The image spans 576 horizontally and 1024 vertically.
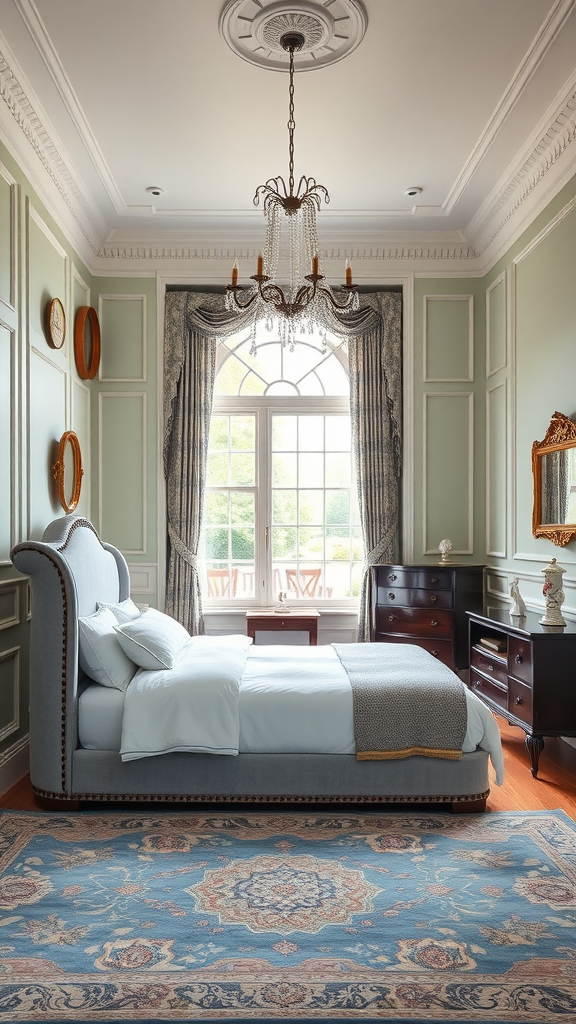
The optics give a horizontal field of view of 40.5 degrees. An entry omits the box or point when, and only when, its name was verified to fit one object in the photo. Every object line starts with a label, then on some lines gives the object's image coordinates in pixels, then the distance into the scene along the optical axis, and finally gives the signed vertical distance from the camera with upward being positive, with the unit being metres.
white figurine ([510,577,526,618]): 4.51 -0.54
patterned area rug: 2.03 -1.28
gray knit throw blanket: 3.32 -0.89
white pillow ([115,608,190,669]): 3.62 -0.62
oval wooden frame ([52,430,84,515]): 4.84 +0.27
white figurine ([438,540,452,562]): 5.81 -0.28
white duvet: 3.30 -0.88
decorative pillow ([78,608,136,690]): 3.51 -0.66
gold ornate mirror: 4.30 +0.17
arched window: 6.35 +0.26
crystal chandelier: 3.63 +1.09
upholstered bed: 3.35 -1.10
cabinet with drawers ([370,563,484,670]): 5.47 -0.68
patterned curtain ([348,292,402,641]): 6.11 +0.66
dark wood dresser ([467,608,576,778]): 3.87 -0.86
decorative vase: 4.03 -0.44
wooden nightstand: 5.74 -0.81
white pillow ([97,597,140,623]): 4.14 -0.55
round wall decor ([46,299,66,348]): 4.72 +1.16
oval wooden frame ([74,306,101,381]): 5.45 +1.21
